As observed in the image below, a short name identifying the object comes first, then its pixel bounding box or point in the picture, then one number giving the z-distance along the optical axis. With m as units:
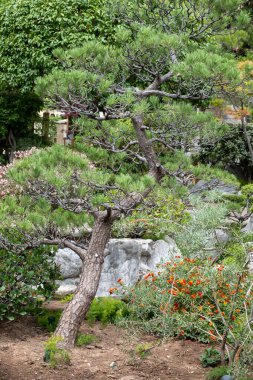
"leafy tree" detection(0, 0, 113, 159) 9.45
